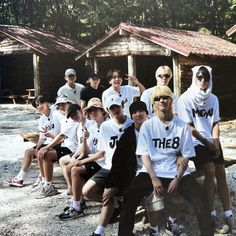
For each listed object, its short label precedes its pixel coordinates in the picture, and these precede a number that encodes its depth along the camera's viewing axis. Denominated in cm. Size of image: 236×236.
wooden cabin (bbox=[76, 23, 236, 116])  1468
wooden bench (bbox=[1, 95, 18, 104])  2220
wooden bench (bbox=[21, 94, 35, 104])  2142
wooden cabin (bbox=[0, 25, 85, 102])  2134
